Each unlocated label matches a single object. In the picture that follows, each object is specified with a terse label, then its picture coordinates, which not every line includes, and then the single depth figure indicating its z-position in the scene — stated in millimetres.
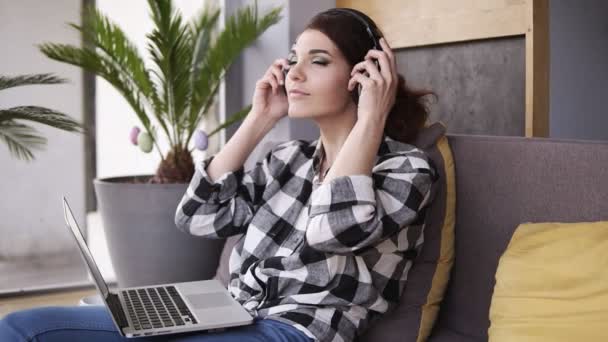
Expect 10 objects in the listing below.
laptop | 1419
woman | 1469
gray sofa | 1452
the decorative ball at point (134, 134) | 3354
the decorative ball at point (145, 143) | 3330
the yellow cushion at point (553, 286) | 1239
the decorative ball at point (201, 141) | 3227
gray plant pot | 3135
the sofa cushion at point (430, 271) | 1646
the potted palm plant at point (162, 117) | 3145
